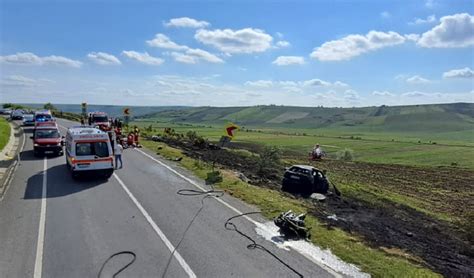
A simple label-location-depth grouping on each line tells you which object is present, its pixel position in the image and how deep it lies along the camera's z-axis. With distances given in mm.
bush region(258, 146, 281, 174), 23641
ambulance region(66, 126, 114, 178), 16141
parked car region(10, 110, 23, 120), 51962
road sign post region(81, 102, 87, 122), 45278
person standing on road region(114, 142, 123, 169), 19395
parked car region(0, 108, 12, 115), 59375
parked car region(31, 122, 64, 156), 22520
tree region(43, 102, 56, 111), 75619
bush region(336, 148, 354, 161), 51156
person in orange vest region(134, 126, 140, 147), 29156
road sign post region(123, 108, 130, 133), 33219
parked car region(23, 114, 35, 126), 41969
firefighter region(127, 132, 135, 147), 28797
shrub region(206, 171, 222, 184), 16922
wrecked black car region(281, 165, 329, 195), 18578
